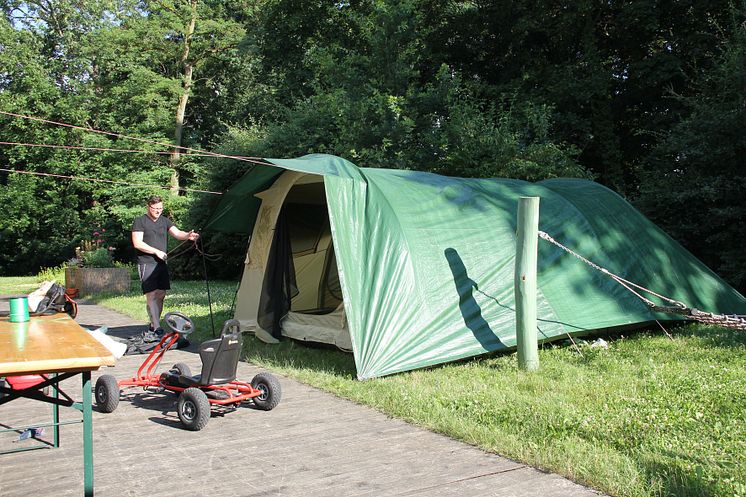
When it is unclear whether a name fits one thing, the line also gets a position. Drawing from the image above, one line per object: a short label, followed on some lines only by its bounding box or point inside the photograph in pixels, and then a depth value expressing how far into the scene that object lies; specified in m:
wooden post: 6.18
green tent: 6.45
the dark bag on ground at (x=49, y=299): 6.23
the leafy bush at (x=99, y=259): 17.48
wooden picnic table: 2.66
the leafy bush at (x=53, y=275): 19.36
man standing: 8.11
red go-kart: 4.74
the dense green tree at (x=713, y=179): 10.94
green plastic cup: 4.06
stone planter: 15.14
